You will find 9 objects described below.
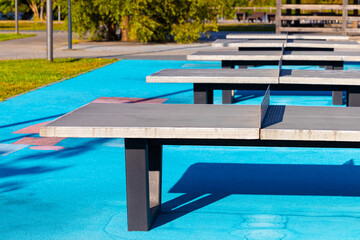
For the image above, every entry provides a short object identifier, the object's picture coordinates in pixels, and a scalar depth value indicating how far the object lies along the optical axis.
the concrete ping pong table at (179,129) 4.75
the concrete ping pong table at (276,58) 11.72
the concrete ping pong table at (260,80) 8.84
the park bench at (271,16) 53.88
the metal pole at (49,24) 19.48
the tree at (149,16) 28.95
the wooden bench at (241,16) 57.40
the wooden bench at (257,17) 54.98
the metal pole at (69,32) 25.38
